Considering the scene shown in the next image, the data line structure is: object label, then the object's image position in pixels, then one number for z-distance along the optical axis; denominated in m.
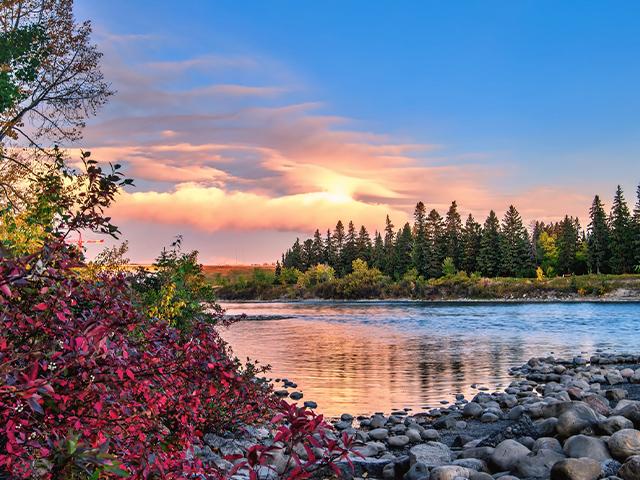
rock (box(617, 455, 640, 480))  6.56
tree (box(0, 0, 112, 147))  17.58
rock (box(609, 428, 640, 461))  7.45
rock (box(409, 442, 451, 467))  8.62
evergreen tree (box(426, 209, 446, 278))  103.94
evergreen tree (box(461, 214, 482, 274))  101.38
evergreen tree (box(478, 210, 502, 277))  97.50
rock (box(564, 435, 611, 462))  7.53
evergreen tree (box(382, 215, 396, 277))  113.25
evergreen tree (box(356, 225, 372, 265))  124.12
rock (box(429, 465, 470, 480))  7.32
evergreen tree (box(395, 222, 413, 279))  110.94
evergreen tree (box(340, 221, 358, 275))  124.69
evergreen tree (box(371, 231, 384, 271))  117.75
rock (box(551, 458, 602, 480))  6.87
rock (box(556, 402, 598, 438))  8.59
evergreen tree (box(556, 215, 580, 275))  93.62
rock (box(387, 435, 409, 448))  10.72
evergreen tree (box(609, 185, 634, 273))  83.44
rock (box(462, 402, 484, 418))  13.12
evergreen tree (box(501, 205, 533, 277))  96.00
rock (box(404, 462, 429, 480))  7.90
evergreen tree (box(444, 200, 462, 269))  103.81
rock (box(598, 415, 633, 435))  8.30
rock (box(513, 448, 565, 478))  7.56
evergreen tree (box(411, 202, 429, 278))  105.62
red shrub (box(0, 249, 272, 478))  2.67
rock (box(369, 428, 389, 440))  11.23
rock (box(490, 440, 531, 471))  7.89
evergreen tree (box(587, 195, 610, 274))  86.38
